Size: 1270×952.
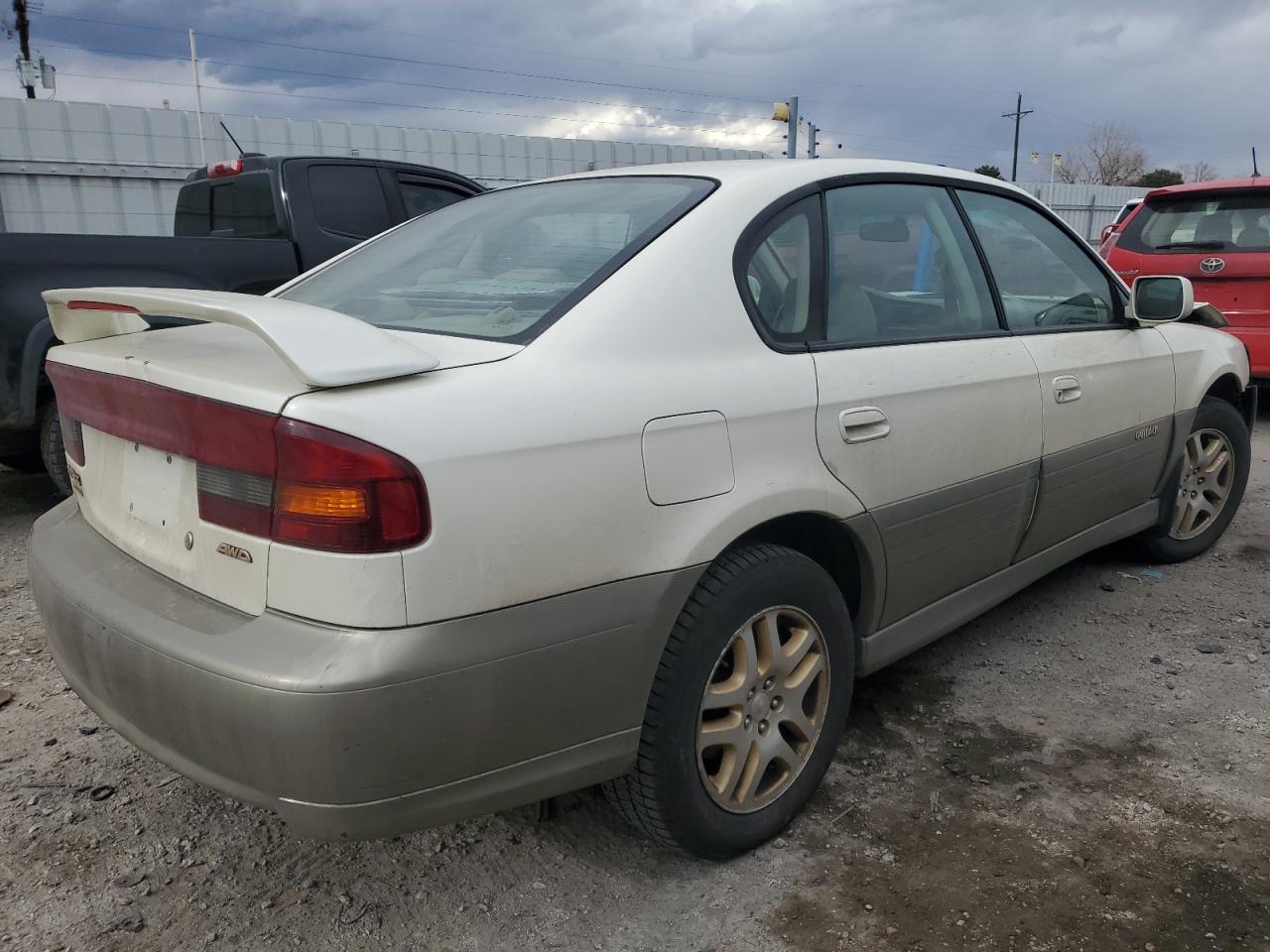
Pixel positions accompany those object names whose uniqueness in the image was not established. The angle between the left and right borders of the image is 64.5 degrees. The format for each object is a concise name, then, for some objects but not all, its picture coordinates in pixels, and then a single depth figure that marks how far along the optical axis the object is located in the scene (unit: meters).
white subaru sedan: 1.69
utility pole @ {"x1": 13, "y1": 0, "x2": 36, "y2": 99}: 32.03
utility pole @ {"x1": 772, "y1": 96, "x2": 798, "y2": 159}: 18.39
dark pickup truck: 4.59
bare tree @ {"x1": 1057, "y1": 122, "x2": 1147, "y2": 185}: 58.41
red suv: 6.72
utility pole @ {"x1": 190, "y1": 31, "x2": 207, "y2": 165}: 14.60
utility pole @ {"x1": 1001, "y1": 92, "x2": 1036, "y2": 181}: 55.78
